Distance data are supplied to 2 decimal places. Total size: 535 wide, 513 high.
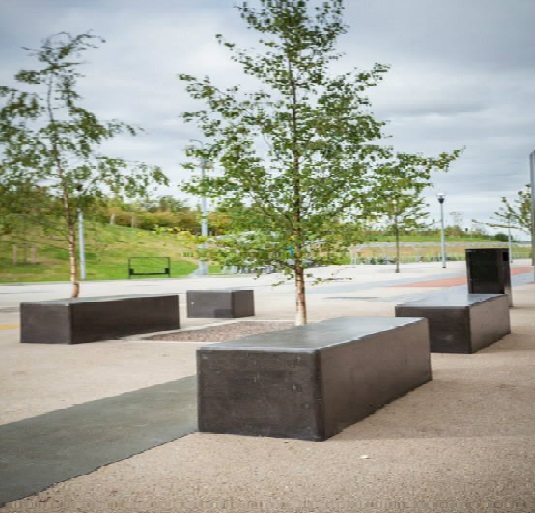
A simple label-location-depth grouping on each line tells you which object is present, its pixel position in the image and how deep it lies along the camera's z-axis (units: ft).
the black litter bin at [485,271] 45.09
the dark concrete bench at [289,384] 15.30
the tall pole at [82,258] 145.69
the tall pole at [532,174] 63.26
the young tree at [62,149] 48.75
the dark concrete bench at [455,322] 28.02
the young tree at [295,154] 33.50
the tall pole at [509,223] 202.90
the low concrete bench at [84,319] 35.49
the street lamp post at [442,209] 157.99
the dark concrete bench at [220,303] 48.21
